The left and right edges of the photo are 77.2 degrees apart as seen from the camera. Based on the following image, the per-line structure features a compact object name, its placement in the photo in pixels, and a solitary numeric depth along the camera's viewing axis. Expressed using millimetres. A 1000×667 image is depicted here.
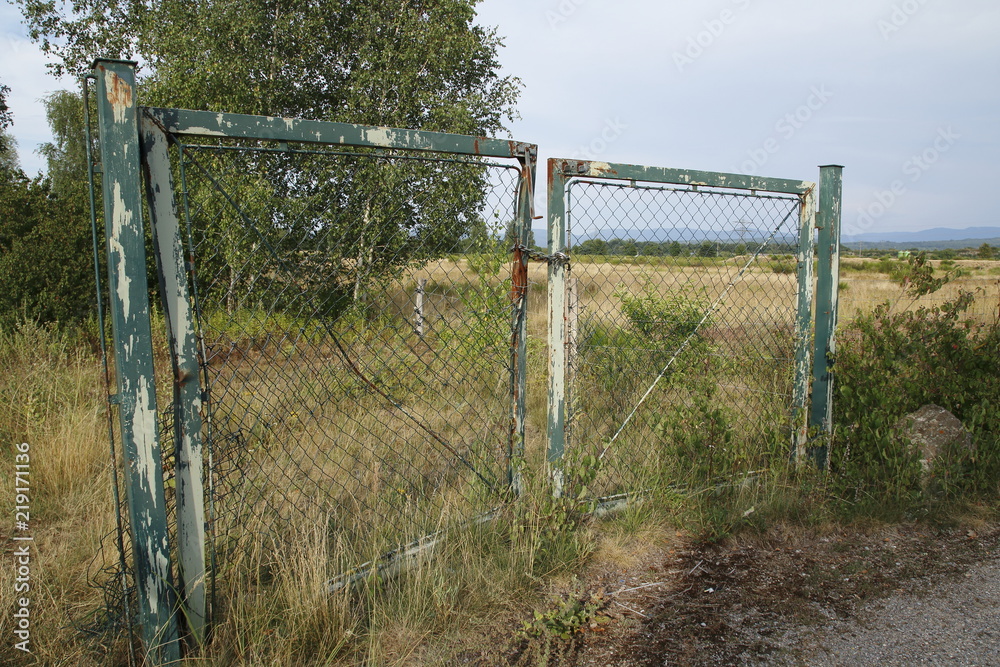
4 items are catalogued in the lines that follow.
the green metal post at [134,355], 1992
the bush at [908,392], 3811
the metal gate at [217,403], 2064
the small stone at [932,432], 3879
